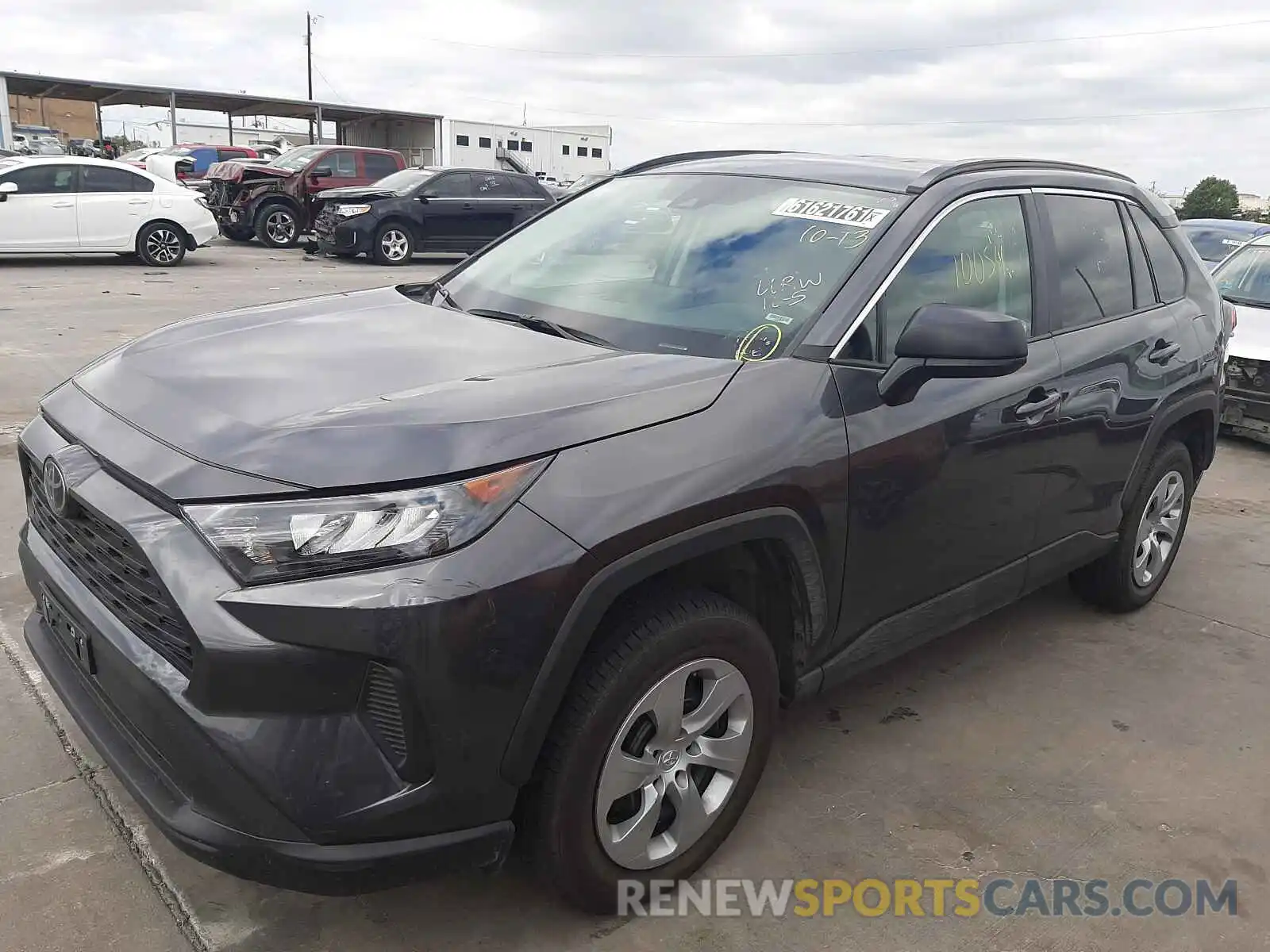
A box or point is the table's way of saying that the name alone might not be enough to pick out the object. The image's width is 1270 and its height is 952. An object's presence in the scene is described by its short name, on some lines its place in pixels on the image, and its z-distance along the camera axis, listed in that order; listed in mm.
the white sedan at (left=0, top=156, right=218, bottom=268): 13109
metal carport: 34344
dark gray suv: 1875
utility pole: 61531
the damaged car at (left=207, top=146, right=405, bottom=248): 17844
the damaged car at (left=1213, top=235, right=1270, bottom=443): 6996
